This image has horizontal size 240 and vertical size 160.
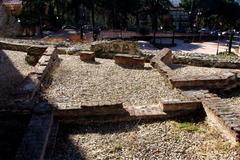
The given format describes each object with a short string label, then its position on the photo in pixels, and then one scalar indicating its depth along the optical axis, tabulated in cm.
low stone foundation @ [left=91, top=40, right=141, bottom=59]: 913
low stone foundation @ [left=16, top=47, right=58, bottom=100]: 553
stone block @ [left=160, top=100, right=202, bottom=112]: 472
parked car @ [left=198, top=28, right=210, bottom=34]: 2738
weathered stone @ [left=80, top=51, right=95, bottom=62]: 835
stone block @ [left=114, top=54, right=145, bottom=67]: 796
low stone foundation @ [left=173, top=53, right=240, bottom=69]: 829
